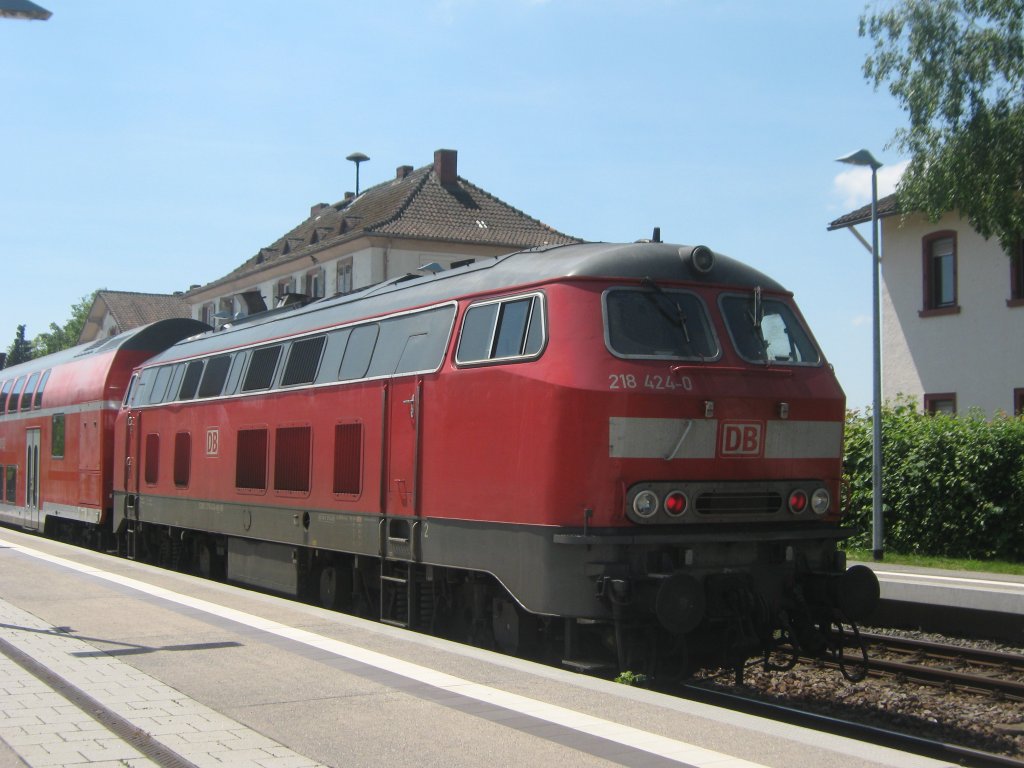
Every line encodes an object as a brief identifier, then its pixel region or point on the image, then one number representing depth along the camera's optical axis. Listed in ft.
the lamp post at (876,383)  63.26
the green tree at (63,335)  358.84
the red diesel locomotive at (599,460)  27.35
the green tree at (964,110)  60.59
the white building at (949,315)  83.51
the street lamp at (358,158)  181.06
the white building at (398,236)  145.59
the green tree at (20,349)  248.61
